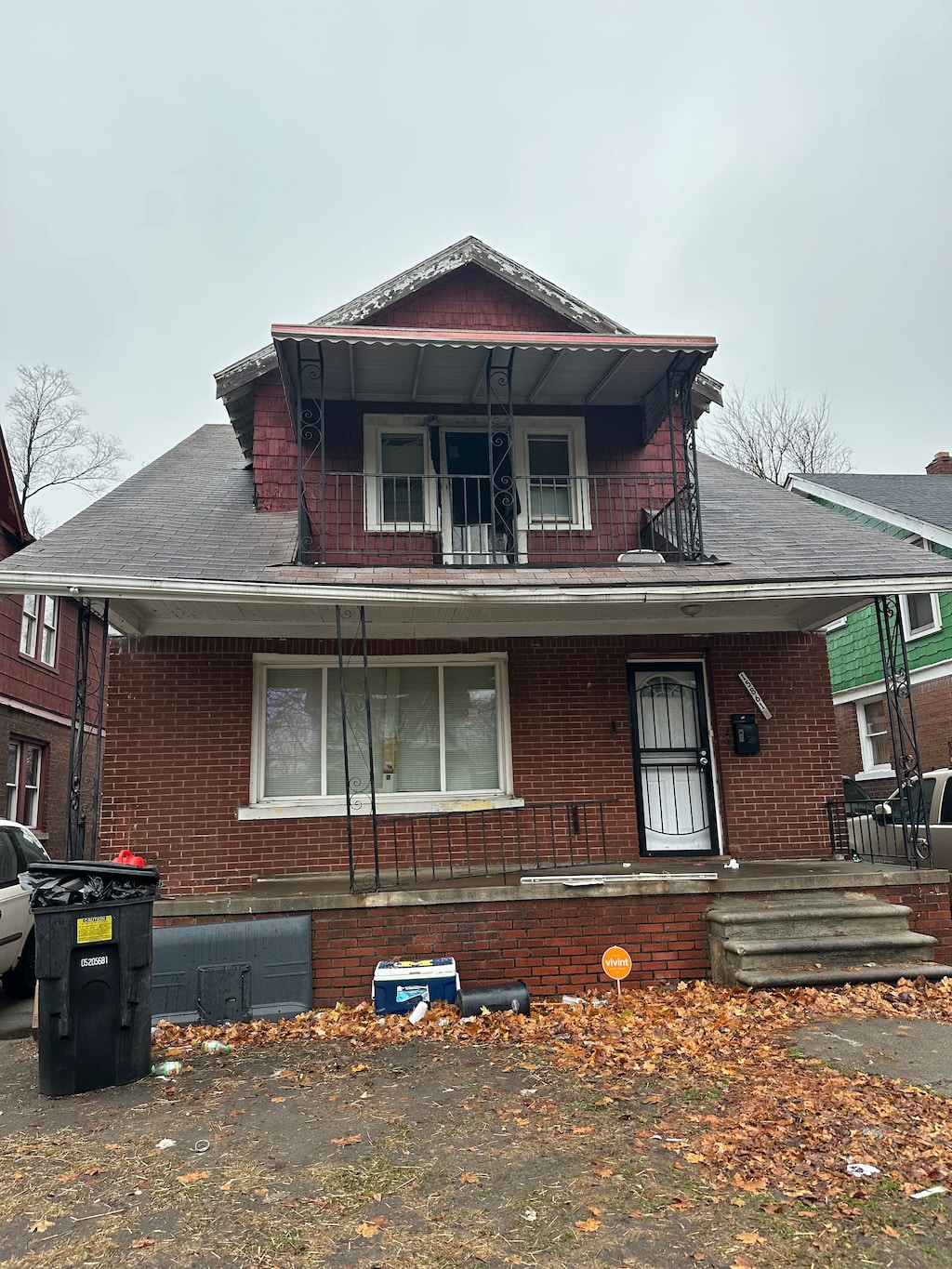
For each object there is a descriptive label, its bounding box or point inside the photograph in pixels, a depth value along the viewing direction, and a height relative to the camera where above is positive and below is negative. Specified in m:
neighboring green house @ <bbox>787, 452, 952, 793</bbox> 14.38 +2.65
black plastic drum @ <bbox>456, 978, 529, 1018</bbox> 6.16 -1.36
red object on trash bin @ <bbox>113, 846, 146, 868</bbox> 6.78 -0.31
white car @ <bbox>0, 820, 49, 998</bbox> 7.91 -0.83
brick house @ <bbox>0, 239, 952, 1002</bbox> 7.62 +1.68
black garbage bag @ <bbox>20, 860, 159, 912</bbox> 5.06 -0.37
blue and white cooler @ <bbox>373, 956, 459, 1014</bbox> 6.18 -1.25
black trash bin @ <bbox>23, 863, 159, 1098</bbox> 4.95 -0.90
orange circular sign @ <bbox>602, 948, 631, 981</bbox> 6.36 -1.17
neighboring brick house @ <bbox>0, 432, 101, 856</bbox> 14.78 +2.17
